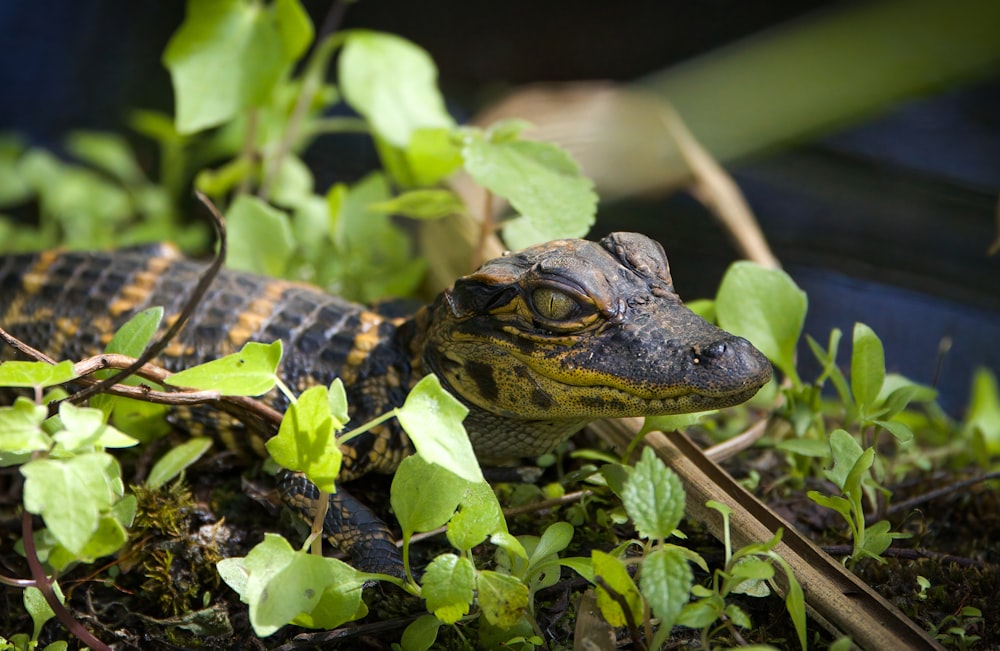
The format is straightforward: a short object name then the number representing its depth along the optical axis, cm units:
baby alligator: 150
